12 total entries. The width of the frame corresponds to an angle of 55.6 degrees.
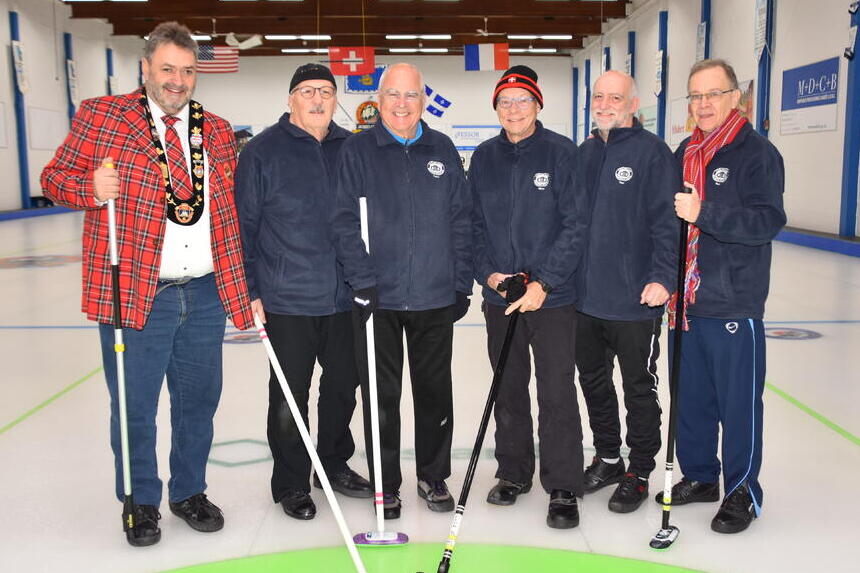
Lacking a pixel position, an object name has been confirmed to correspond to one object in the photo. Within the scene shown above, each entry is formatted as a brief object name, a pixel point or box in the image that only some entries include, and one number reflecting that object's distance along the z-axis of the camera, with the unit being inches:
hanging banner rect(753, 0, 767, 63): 517.7
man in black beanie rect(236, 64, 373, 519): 117.4
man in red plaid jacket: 105.3
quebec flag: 668.7
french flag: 680.4
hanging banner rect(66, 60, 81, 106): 852.6
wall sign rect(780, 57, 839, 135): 450.6
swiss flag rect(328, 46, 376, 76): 697.0
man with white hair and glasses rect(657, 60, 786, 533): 111.1
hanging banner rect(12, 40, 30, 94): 725.9
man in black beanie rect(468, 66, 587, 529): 115.7
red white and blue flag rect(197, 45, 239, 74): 754.2
